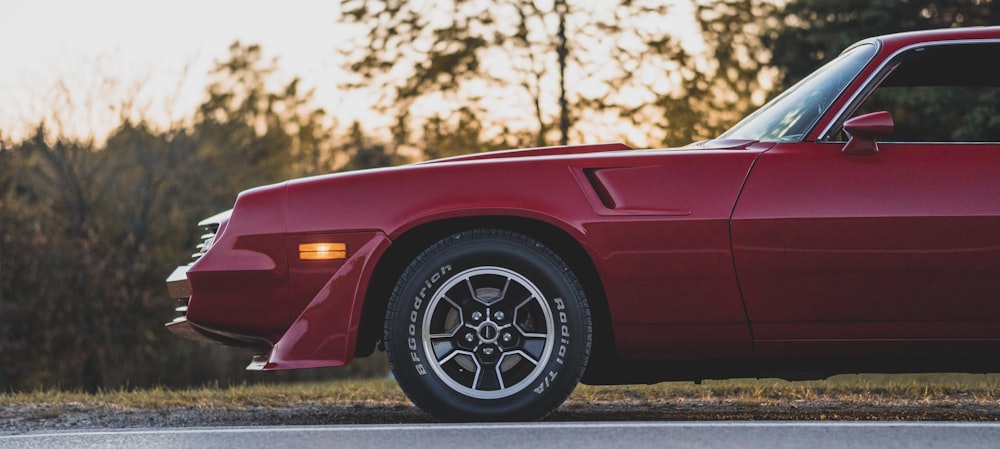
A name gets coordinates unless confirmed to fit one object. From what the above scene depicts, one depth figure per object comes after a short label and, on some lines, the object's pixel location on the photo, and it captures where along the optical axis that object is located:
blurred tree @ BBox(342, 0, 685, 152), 17.31
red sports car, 4.52
